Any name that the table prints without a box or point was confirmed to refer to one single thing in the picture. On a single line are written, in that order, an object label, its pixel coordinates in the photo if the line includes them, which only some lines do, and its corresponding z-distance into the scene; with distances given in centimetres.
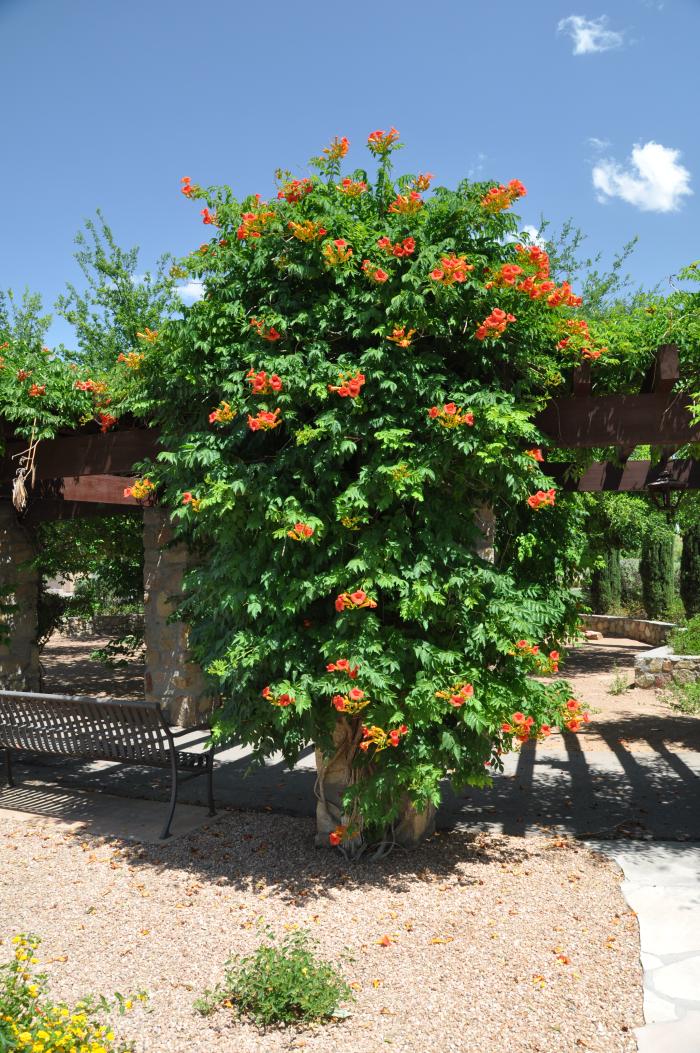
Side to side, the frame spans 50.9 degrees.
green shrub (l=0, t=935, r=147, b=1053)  220
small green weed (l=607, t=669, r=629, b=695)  1045
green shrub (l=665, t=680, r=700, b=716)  910
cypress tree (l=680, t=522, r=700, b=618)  1620
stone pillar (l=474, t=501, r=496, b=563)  455
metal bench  506
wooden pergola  430
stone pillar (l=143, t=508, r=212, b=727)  802
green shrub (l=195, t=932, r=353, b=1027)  276
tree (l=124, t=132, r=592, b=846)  390
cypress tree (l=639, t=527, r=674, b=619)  1769
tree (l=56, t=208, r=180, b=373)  1270
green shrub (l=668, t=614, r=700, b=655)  1044
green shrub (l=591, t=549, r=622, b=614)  1936
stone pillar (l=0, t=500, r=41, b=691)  767
